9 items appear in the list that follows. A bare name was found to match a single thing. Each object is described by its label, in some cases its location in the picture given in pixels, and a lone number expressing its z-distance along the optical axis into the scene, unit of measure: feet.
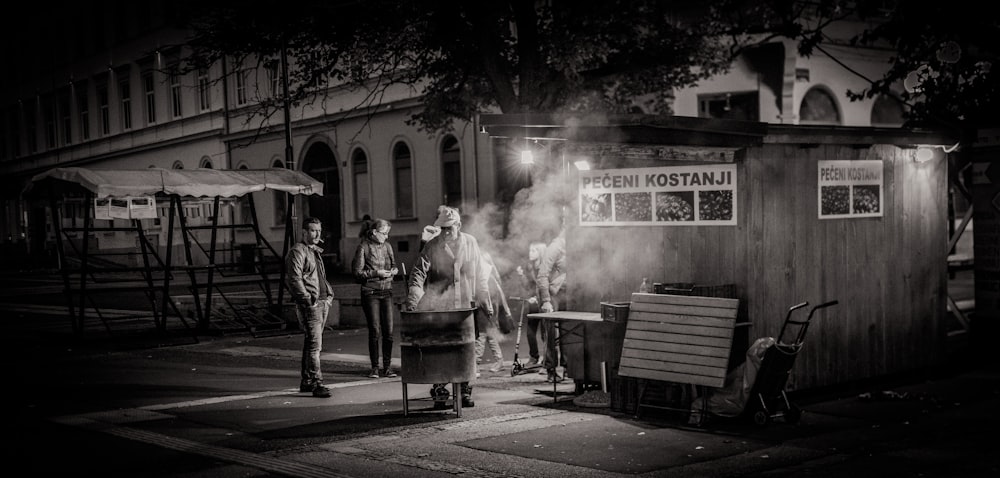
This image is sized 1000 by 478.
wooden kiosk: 31.81
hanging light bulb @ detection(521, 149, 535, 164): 34.94
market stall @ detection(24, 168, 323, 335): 50.21
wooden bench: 29.27
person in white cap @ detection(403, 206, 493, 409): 36.40
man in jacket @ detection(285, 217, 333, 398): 35.35
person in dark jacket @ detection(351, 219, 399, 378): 39.55
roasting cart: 30.89
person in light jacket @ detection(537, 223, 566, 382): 41.11
